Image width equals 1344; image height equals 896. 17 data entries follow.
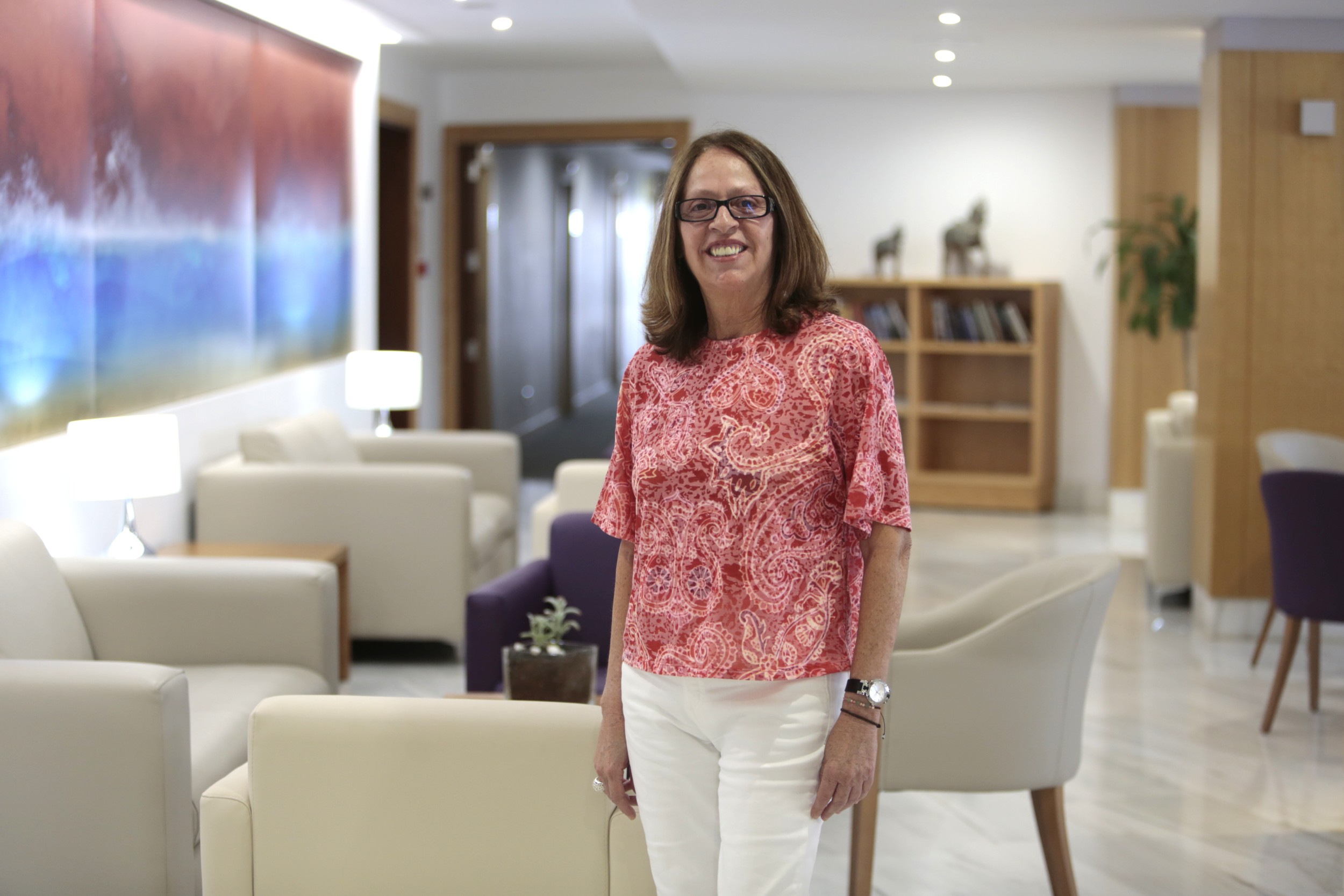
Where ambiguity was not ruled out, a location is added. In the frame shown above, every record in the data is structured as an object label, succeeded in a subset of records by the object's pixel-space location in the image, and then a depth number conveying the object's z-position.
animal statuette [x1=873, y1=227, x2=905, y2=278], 8.77
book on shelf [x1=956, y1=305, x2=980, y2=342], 8.80
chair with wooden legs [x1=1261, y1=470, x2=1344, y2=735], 4.28
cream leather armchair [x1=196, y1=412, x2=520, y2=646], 5.08
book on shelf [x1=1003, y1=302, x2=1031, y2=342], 8.66
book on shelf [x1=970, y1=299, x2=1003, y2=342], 8.77
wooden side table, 4.63
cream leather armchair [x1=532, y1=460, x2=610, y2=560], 5.30
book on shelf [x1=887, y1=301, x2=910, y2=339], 8.98
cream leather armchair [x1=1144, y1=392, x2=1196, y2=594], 6.17
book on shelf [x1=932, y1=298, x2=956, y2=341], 8.88
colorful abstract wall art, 3.98
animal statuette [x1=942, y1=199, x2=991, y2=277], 8.59
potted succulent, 2.98
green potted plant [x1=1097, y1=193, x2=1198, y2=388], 7.29
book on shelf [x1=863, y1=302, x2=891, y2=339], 8.99
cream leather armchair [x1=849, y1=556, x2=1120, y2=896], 2.88
